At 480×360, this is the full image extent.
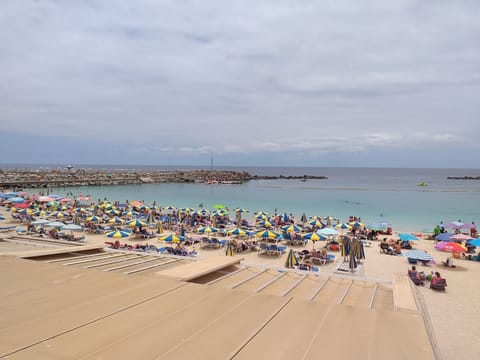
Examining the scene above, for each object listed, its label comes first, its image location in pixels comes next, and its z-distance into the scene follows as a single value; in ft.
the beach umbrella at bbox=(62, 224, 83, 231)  67.15
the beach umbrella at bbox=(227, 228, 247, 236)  65.05
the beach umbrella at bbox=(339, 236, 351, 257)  49.93
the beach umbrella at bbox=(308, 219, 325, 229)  78.23
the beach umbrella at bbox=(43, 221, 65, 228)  68.94
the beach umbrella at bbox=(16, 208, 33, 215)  84.94
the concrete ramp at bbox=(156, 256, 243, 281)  15.79
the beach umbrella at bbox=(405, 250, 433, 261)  49.73
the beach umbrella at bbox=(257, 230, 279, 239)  61.46
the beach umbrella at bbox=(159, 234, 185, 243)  60.08
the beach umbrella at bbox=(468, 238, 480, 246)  56.90
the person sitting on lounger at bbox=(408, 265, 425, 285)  42.16
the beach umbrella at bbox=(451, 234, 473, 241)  63.79
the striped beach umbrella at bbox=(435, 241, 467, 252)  54.23
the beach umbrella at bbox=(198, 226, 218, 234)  66.99
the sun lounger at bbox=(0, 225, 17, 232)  73.36
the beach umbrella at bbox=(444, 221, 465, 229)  80.21
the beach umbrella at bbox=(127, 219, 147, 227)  70.69
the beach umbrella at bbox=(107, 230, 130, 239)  63.21
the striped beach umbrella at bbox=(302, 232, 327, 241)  59.82
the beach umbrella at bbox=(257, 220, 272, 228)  76.18
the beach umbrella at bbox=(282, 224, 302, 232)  67.02
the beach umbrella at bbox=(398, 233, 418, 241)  63.96
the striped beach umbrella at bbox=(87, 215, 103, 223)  77.47
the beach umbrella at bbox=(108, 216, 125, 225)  80.59
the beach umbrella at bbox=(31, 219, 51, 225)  69.12
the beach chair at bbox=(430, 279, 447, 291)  40.68
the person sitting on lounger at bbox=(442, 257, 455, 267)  52.09
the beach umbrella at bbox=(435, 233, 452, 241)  64.95
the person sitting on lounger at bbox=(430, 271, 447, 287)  40.73
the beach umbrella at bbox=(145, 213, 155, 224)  82.54
